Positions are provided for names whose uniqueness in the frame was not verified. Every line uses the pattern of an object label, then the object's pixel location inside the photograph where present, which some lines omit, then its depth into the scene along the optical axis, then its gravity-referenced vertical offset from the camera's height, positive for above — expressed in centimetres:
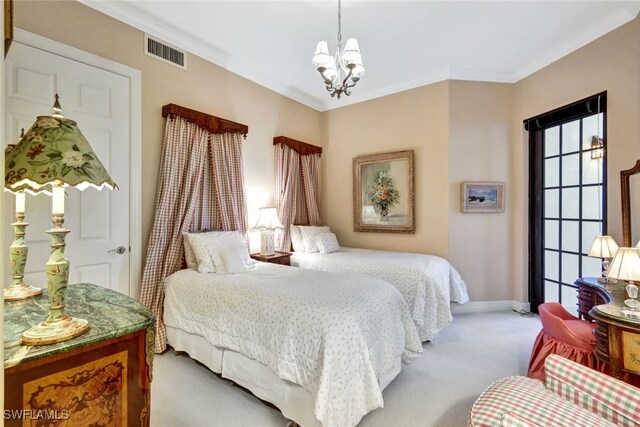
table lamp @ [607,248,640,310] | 169 -33
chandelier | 236 +124
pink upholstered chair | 204 -93
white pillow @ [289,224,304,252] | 440 -40
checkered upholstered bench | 113 -80
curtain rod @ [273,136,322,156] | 429 +107
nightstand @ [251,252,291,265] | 360 -57
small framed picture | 402 +22
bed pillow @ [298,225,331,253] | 428 -34
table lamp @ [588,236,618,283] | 252 -30
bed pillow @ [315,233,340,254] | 417 -44
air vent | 292 +168
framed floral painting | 437 +32
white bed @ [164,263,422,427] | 174 -86
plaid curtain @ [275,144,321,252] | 432 +37
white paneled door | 219 +57
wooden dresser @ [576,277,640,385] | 158 -71
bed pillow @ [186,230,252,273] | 282 -35
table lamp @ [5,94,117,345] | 106 +14
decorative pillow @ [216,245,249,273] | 281 -47
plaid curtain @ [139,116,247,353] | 286 +19
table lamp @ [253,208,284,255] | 379 -18
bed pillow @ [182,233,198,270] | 294 -44
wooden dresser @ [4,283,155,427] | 94 -56
